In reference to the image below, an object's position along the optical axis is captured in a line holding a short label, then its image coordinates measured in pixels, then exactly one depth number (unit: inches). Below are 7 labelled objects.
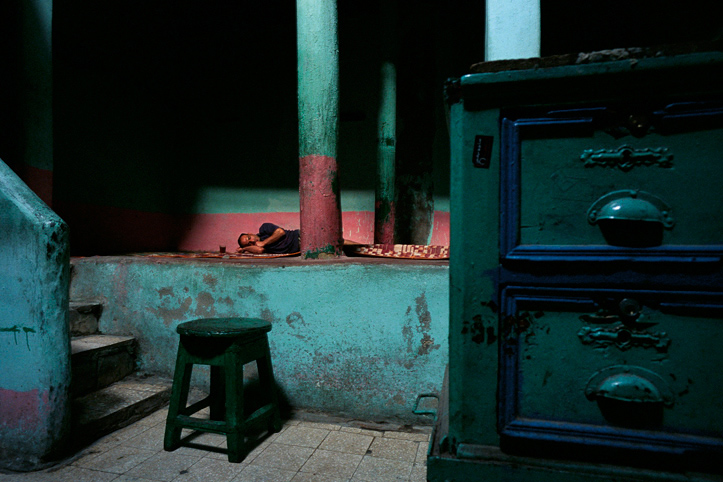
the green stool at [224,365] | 83.6
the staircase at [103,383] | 94.0
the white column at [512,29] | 98.0
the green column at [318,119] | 121.5
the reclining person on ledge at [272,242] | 203.9
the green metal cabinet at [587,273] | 35.6
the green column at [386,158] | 206.5
